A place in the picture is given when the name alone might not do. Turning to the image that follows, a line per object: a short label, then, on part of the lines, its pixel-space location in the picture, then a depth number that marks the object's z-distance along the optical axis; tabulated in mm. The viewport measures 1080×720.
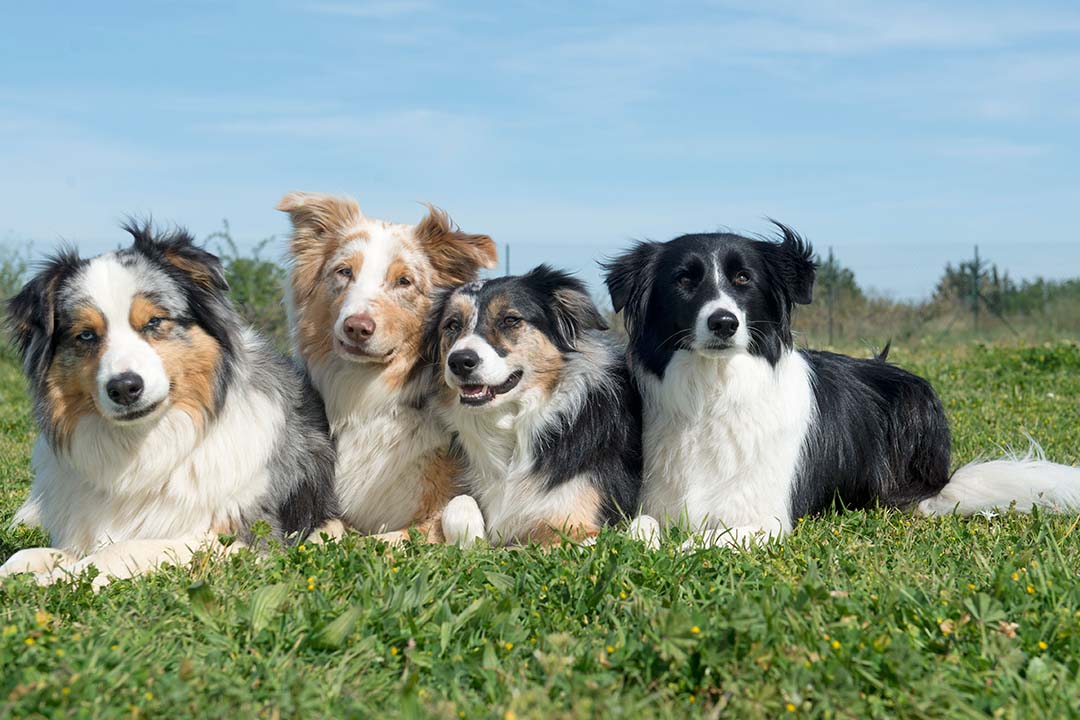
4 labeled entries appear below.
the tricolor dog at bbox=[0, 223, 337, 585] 4426
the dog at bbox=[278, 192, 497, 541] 5336
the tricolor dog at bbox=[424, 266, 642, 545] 5035
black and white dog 4922
